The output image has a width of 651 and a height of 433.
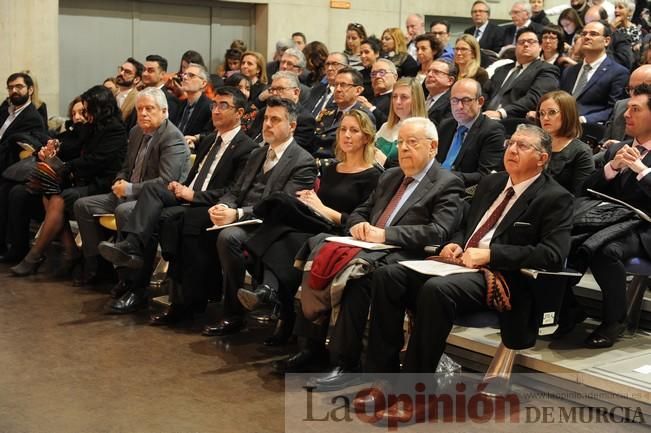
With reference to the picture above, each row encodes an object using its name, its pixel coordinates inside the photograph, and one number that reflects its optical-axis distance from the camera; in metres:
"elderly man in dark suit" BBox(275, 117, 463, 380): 4.21
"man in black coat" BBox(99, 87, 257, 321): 5.46
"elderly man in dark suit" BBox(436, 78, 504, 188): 5.31
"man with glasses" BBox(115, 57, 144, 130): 8.43
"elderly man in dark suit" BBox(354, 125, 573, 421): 3.90
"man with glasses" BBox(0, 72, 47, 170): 7.52
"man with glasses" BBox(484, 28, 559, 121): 6.81
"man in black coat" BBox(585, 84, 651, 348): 4.34
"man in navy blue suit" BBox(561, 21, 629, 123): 6.62
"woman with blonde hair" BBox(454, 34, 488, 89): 7.17
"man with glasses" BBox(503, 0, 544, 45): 9.86
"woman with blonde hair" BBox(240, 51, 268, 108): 8.26
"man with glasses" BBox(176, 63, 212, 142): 7.20
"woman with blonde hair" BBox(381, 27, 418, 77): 8.61
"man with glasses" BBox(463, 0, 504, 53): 10.13
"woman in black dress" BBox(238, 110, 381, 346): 4.81
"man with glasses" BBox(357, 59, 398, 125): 6.69
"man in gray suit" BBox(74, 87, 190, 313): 5.91
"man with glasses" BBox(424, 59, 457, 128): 6.25
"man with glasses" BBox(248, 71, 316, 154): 6.32
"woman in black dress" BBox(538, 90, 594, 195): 4.77
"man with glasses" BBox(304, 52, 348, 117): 7.13
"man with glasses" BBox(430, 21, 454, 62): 8.81
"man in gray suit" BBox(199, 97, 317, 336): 5.08
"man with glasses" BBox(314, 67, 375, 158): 6.20
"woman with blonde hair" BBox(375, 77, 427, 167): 5.69
